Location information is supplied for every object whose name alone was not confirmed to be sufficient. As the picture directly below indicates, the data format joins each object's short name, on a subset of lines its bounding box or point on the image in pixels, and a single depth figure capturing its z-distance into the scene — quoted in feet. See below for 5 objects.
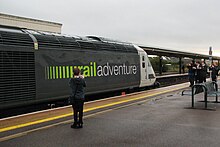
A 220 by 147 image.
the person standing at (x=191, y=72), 51.78
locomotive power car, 22.89
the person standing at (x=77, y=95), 19.71
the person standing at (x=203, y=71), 50.31
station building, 69.41
